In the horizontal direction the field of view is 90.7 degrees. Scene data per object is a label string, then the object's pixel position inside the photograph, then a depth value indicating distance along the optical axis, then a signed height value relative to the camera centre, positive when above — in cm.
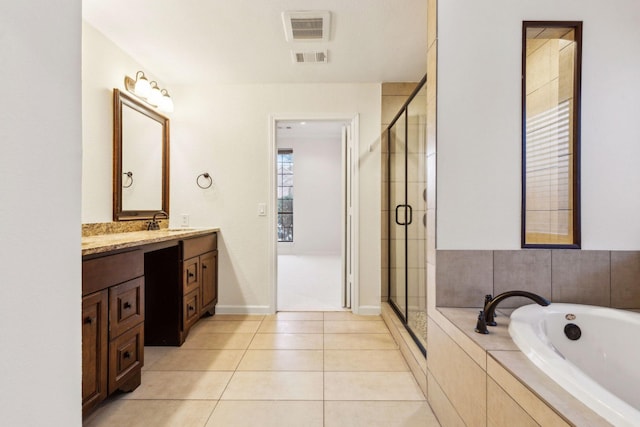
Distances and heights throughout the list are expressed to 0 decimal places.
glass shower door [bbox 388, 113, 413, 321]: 268 -3
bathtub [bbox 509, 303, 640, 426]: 117 -51
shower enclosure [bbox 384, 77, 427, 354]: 226 -1
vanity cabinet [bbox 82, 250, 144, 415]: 141 -57
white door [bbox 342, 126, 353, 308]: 316 -7
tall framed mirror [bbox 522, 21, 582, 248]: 155 +40
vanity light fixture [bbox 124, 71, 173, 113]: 254 +99
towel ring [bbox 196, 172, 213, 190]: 311 +29
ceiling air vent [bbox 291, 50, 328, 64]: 251 +125
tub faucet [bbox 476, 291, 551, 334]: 123 -40
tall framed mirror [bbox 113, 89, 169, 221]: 240 +43
